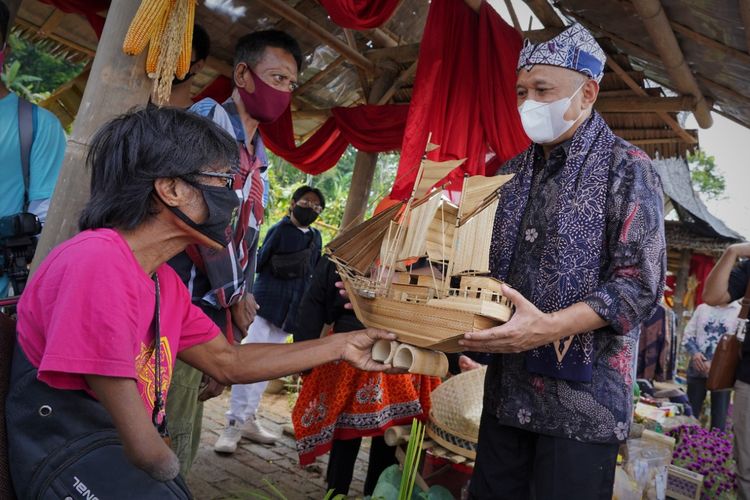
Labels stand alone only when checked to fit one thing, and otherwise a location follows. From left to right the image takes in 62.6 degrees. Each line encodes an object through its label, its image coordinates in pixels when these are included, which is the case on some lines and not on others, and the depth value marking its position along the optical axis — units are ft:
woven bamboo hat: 11.54
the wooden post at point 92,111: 8.39
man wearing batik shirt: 6.38
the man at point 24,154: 9.84
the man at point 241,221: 9.04
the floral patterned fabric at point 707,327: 24.19
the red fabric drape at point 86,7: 17.21
